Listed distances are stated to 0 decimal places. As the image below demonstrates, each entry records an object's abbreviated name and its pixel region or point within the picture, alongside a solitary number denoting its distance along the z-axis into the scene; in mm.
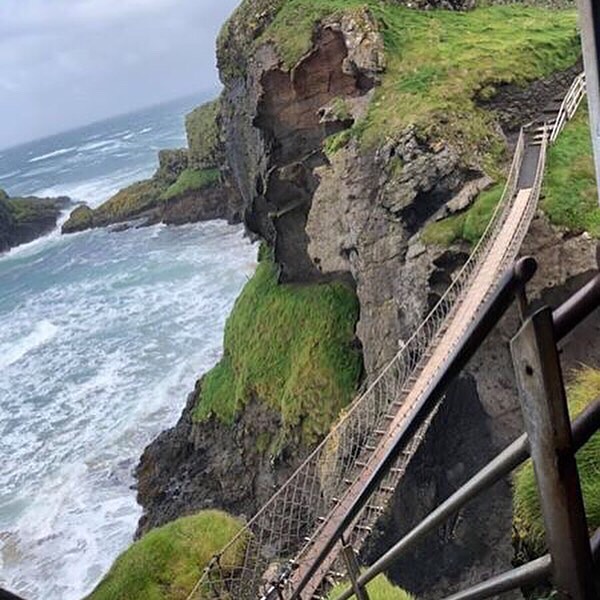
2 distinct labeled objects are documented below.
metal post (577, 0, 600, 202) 1593
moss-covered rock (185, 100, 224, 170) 53372
